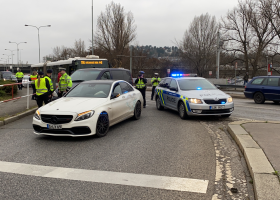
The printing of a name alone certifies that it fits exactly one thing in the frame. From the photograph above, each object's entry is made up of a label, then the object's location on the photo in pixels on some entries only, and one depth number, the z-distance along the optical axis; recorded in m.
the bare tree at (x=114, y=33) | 45.31
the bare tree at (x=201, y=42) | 45.81
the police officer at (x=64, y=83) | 11.09
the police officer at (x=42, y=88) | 9.74
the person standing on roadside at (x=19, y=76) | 24.79
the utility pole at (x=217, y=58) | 30.81
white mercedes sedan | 6.54
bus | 18.69
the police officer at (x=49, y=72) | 10.74
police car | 9.19
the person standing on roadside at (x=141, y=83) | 12.89
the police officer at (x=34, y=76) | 16.74
